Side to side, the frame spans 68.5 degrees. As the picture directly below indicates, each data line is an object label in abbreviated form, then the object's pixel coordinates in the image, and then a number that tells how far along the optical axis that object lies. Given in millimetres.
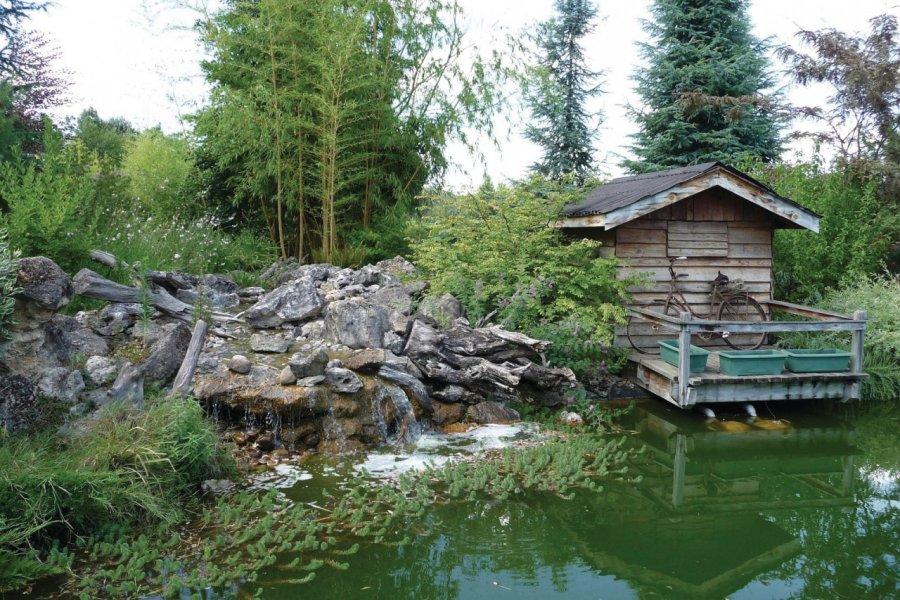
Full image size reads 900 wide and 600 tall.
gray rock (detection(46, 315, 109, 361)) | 5406
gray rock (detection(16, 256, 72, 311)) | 4742
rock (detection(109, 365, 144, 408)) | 5057
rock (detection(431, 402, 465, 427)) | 6465
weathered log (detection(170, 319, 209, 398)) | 5246
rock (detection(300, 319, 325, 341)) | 7085
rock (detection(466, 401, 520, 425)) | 6574
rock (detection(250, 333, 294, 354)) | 6605
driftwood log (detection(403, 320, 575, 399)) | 6738
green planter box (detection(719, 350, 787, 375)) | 6848
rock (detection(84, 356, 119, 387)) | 5328
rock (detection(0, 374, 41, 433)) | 4430
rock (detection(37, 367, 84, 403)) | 4867
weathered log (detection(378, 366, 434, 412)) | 6320
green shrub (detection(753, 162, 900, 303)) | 10062
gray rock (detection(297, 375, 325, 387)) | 5883
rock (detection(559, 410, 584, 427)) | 6661
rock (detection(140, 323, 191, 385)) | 5523
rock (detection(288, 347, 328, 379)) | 5906
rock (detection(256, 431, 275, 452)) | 5578
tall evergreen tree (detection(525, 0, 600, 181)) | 18984
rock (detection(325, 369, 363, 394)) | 5922
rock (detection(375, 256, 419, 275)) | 9719
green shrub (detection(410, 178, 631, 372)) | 7555
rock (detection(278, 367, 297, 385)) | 5891
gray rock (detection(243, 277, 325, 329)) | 7402
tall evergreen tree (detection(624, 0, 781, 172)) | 15875
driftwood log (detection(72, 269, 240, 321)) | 6078
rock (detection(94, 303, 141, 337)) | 6164
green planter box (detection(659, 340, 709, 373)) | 6902
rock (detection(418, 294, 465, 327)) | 7645
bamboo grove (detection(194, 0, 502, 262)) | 9508
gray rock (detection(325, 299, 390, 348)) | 6781
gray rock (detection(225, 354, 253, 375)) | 5973
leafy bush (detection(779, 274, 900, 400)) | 8047
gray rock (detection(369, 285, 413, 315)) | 8062
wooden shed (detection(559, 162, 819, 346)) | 7816
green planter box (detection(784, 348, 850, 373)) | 7023
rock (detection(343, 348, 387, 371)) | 6250
